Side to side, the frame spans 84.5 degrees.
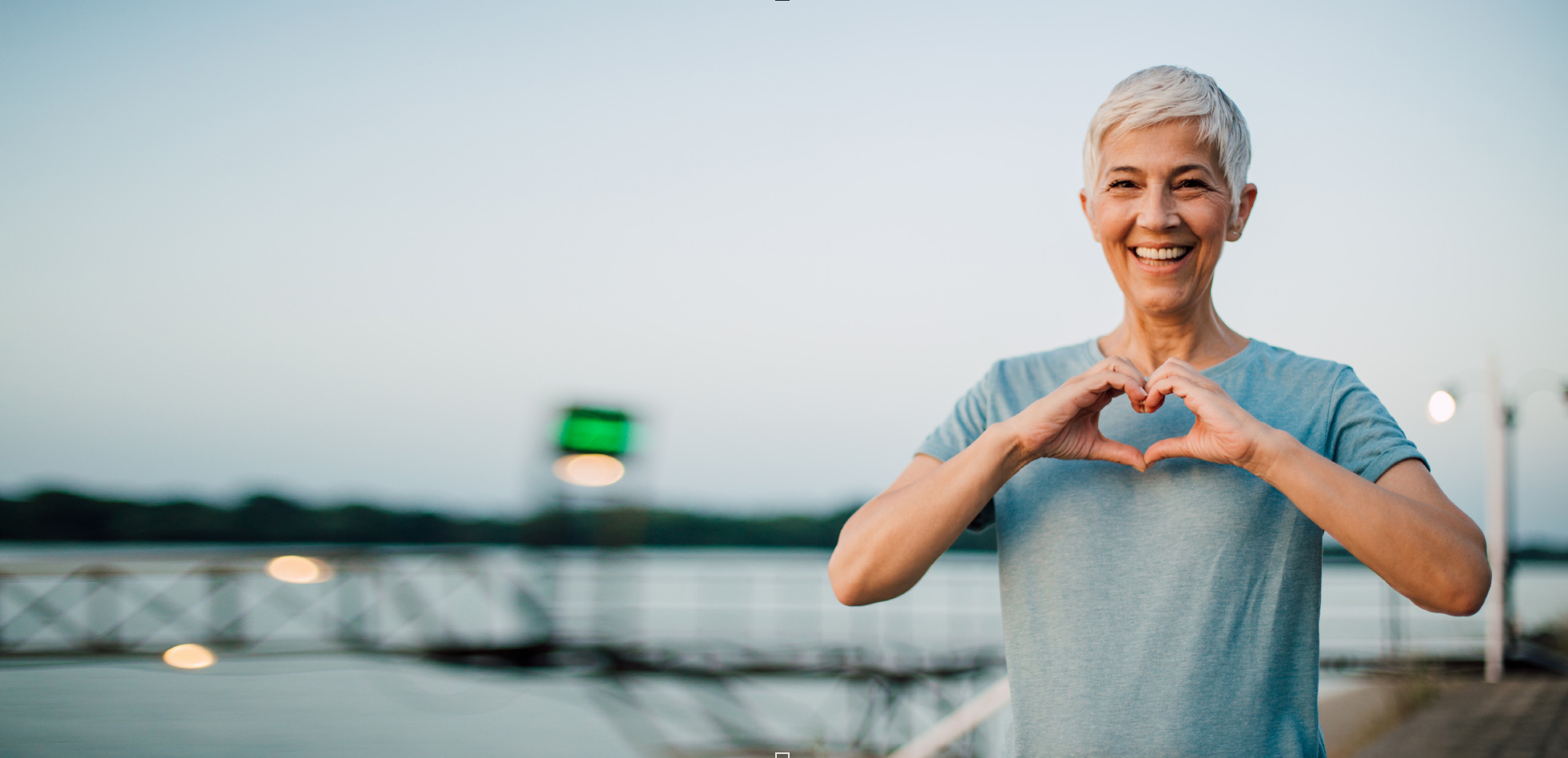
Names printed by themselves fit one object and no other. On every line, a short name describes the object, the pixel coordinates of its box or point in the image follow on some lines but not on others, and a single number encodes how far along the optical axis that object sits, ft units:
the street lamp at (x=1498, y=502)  30.78
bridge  31.89
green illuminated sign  29.22
